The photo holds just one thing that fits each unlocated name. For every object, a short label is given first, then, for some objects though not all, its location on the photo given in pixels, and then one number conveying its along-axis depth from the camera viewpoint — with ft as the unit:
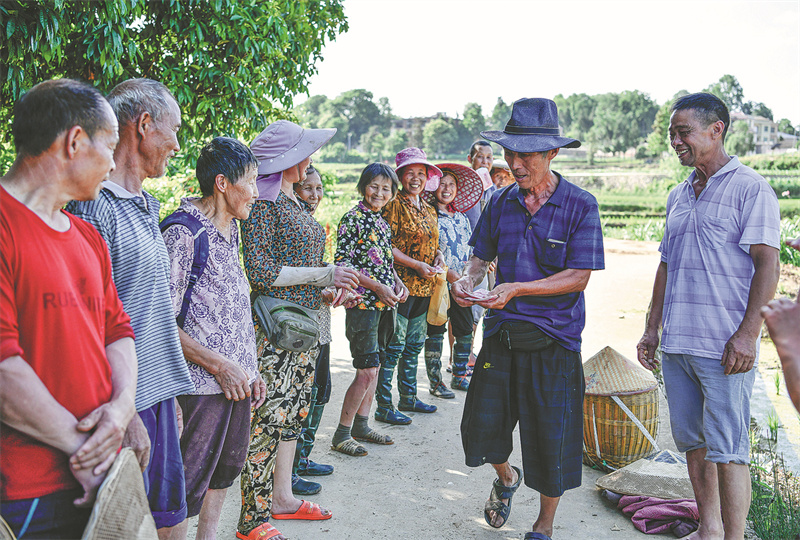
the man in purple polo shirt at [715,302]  9.42
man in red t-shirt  4.74
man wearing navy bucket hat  9.95
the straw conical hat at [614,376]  12.71
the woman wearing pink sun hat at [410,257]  14.99
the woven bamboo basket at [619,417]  12.56
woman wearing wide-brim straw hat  17.16
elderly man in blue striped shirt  6.18
